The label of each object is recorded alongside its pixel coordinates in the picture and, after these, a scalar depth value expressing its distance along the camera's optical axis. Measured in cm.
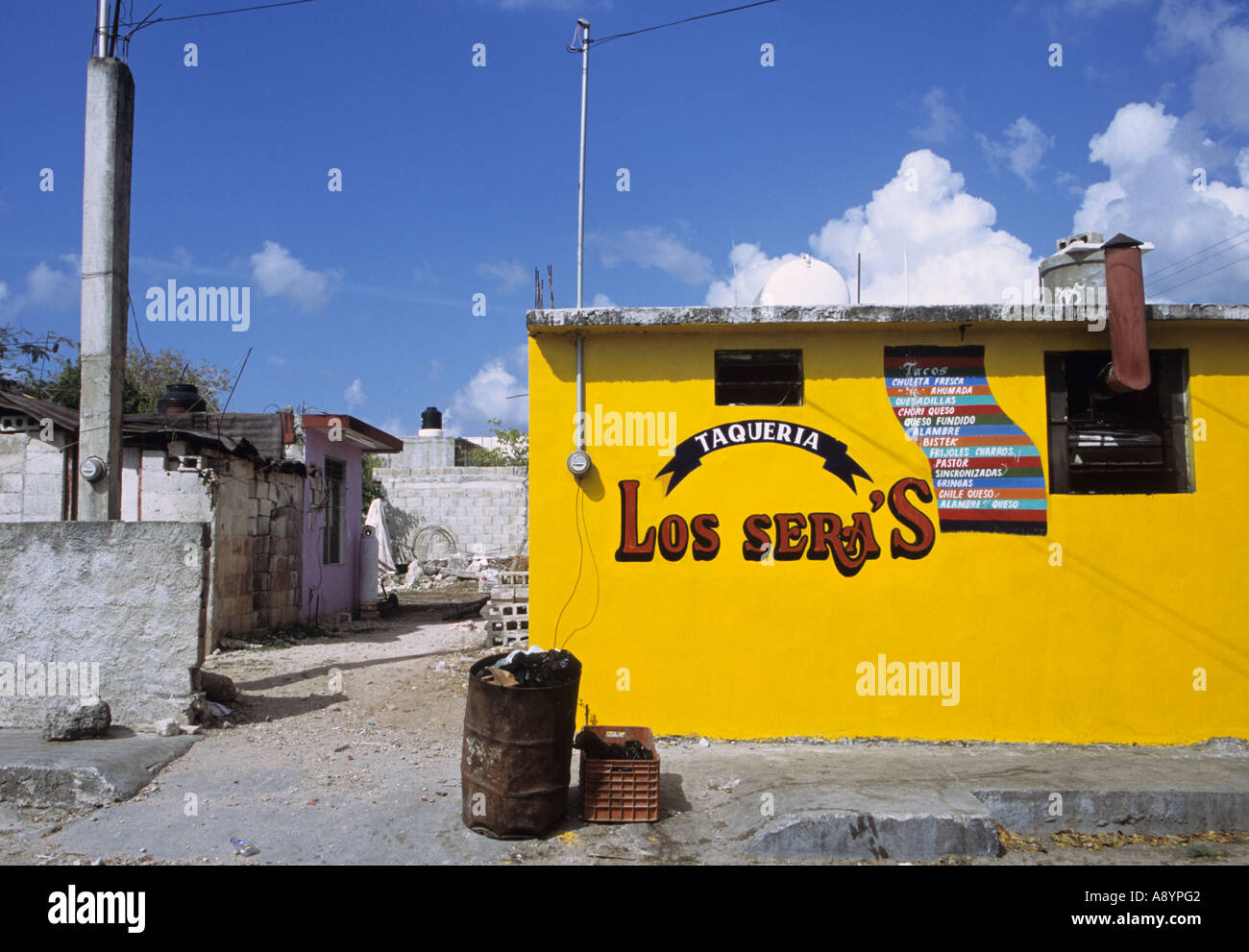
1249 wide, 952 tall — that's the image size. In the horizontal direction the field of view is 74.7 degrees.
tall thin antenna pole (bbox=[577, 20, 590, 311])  793
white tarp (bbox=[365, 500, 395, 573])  2203
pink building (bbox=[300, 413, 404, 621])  1469
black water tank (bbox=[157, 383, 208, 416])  1349
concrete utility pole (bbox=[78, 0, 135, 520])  802
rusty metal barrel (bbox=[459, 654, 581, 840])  500
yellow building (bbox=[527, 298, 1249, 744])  689
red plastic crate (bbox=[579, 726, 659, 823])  524
